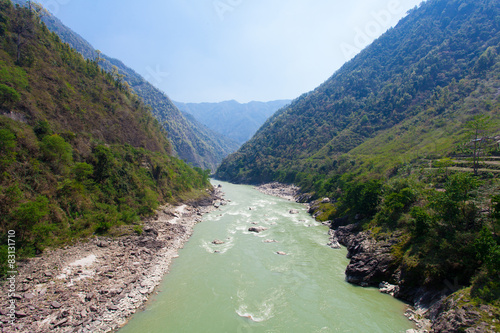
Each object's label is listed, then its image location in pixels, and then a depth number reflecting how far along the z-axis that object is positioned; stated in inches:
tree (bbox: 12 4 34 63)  1648.6
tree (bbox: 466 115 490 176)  1241.0
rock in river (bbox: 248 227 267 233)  1482.5
